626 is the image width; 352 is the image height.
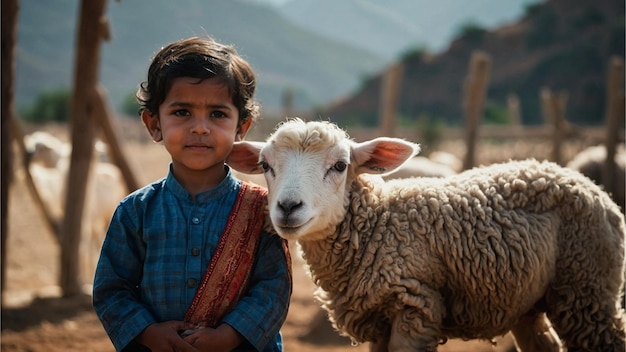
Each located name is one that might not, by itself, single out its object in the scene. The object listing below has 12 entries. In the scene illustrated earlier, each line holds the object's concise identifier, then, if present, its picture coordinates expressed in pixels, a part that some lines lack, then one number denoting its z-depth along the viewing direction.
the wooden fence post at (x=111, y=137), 6.82
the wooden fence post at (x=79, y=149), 6.53
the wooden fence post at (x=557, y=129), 11.79
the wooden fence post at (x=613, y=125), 7.27
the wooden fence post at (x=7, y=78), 5.04
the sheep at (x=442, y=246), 2.92
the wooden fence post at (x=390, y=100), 9.95
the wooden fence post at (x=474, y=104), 9.42
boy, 2.48
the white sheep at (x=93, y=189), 8.56
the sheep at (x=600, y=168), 7.37
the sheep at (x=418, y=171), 7.21
